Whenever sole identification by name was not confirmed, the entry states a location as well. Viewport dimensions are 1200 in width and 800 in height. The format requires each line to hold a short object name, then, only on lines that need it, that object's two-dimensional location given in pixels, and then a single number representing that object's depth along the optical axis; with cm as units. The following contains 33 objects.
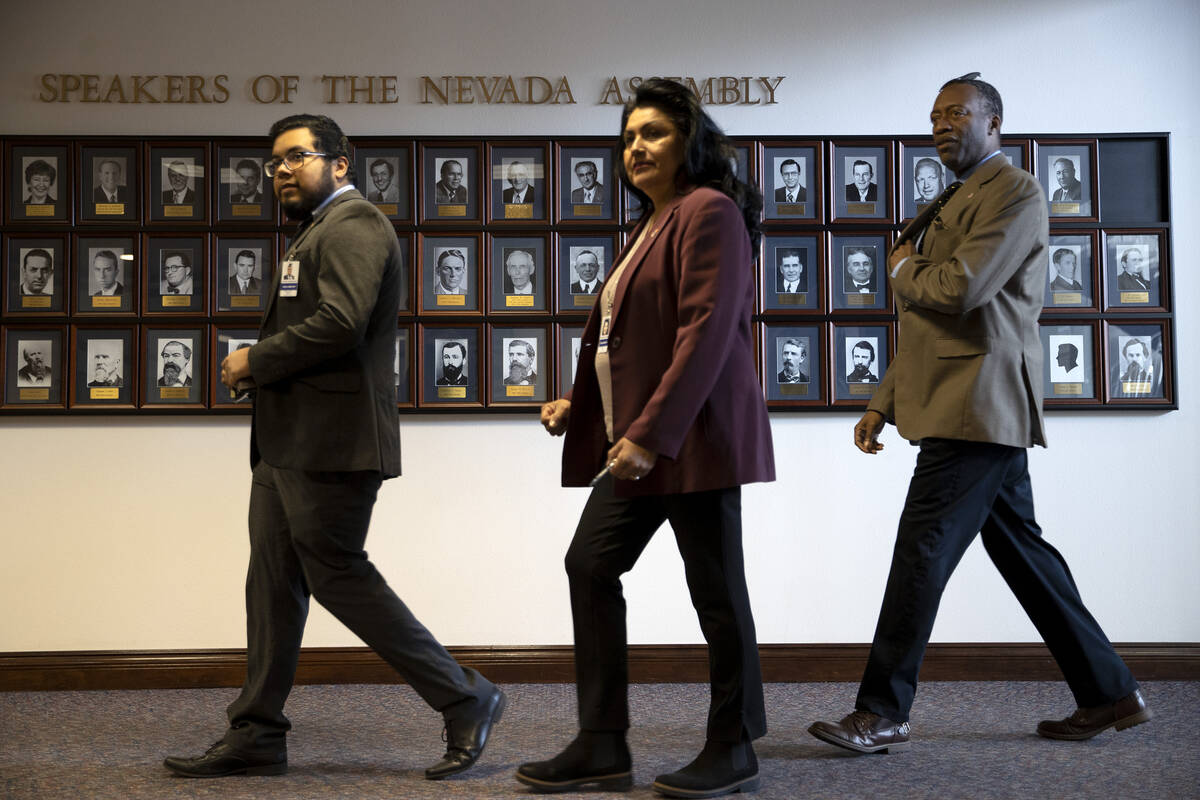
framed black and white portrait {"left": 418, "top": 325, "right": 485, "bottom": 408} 412
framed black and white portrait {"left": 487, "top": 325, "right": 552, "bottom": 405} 413
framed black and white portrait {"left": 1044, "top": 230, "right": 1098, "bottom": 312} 417
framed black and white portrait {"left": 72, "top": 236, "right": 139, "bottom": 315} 409
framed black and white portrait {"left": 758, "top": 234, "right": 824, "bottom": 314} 417
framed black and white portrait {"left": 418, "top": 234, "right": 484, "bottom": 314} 414
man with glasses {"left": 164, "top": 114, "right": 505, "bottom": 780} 276
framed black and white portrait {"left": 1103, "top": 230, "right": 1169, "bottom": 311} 416
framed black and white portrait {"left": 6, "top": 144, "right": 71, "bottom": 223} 408
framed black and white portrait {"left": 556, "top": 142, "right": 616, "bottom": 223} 416
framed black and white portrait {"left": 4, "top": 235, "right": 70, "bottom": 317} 407
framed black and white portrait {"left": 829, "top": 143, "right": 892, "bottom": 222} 418
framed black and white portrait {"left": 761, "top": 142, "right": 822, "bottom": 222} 417
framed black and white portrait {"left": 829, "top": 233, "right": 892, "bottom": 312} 418
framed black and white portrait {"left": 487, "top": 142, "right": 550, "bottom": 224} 415
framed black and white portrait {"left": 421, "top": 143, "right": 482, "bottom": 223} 414
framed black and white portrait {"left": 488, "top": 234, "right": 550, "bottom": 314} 414
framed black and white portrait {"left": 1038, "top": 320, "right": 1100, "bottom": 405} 416
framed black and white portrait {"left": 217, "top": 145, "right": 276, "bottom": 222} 411
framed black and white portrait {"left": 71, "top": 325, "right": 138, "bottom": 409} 407
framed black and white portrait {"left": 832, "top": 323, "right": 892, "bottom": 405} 416
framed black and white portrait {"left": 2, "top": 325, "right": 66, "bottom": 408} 407
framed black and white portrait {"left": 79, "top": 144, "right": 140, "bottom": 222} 409
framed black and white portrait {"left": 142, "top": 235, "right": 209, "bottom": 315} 409
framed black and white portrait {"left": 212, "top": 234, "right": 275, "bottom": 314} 411
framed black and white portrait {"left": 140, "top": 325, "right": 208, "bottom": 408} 408
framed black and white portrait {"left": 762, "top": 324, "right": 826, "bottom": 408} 416
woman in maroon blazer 242
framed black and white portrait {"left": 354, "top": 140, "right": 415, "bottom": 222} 413
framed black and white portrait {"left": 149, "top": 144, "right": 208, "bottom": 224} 410
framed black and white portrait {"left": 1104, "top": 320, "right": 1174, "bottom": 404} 414
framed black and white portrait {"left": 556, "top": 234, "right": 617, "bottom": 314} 415
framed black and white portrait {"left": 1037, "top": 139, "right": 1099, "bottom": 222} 418
